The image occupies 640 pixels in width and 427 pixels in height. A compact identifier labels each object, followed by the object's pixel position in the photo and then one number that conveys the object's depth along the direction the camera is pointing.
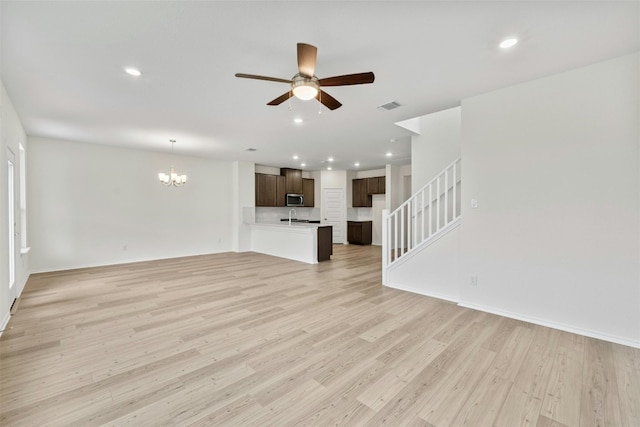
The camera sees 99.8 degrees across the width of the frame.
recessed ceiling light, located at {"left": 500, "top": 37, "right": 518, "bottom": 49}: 2.30
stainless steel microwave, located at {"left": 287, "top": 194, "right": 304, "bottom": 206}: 9.32
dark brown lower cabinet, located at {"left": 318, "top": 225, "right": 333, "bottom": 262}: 6.70
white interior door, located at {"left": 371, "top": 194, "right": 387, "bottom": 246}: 9.70
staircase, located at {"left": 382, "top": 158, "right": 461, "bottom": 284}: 4.05
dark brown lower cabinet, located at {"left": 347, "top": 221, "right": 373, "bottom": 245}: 9.57
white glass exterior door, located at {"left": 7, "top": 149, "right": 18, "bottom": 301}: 3.46
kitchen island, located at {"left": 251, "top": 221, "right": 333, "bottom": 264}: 6.57
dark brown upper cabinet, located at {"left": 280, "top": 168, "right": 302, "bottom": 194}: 9.34
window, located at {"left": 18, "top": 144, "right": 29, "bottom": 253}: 4.81
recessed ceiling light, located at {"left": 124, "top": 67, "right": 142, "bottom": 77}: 2.75
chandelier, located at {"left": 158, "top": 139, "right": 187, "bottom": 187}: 5.84
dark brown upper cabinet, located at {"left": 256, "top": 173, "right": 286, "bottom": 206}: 8.66
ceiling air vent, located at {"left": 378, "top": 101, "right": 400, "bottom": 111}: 3.68
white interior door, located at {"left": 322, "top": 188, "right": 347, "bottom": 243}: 9.95
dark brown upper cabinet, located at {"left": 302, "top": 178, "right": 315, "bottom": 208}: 9.82
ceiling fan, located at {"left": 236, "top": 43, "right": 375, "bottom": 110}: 2.12
